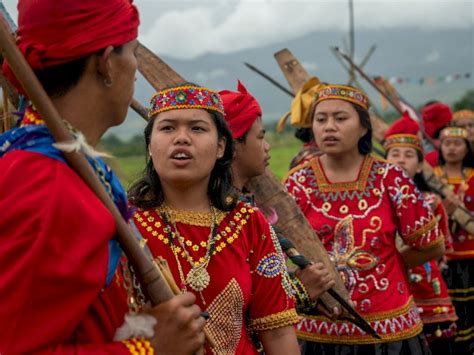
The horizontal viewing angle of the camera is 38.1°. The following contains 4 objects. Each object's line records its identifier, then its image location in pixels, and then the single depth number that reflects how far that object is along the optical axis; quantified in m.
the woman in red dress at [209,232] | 2.39
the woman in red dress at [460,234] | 6.39
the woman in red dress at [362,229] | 3.89
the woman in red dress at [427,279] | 5.49
